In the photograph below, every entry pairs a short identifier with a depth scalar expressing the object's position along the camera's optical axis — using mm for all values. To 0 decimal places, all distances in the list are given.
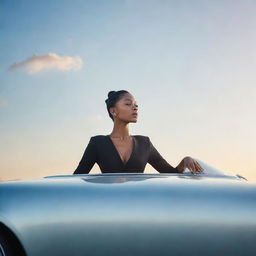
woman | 3623
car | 1822
